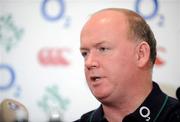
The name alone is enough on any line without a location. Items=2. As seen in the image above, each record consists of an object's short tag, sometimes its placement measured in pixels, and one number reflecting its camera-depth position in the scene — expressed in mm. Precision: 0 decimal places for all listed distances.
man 2288
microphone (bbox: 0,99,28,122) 2746
